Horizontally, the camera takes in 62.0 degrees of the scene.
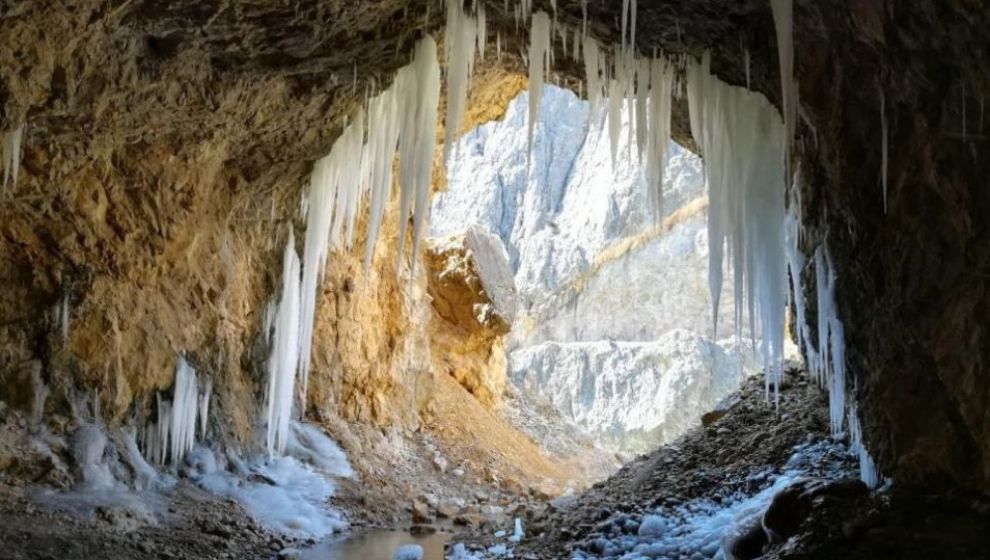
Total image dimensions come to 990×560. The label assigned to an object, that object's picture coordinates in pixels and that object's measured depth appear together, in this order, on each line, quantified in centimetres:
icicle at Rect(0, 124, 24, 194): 672
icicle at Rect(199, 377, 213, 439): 1020
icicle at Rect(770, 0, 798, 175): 418
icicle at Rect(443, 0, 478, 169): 655
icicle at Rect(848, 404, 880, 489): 511
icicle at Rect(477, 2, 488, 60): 664
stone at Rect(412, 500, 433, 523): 1148
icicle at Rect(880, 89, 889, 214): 433
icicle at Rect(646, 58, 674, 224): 670
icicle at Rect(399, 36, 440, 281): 736
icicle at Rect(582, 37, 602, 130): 676
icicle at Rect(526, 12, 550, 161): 659
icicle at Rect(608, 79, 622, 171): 686
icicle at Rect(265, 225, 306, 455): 1141
